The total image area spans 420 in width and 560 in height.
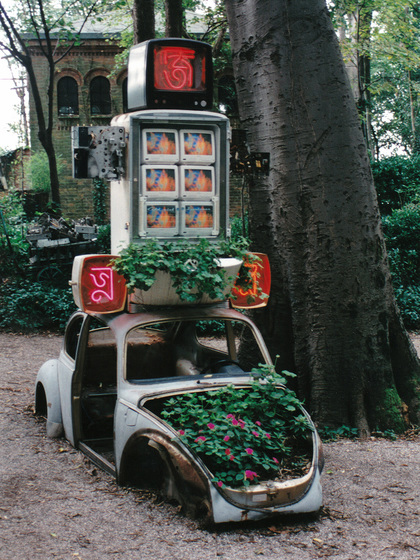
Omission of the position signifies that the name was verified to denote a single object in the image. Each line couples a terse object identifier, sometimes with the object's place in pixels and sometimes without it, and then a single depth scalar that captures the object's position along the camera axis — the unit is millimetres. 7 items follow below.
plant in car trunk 4293
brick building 29656
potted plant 5086
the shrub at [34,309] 14062
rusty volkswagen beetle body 4230
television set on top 5875
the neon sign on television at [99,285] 5352
